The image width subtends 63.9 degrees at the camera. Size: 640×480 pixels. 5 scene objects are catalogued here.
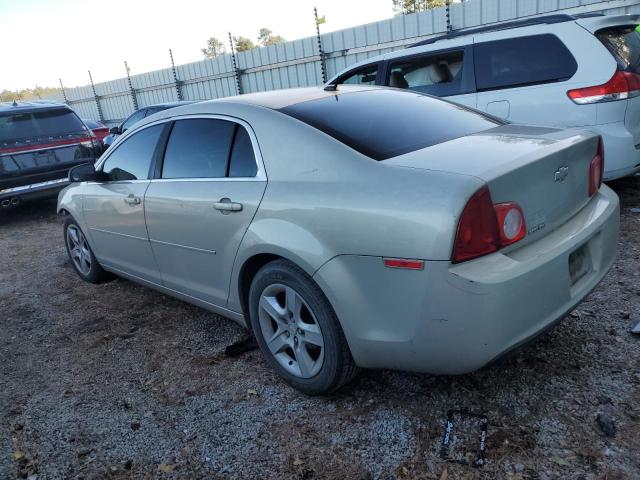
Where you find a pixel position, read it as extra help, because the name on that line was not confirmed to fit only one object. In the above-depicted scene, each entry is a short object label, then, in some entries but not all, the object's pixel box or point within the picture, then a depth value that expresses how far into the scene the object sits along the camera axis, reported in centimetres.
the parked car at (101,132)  961
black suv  754
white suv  455
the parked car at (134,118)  1093
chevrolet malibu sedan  198
